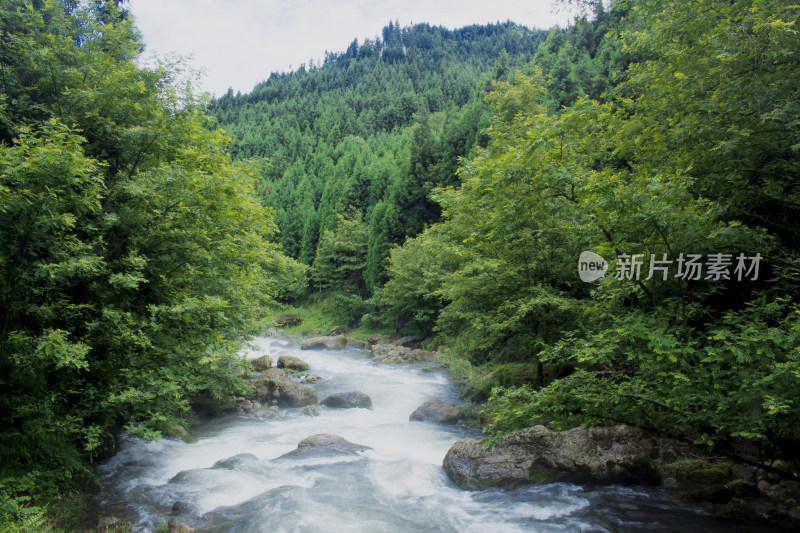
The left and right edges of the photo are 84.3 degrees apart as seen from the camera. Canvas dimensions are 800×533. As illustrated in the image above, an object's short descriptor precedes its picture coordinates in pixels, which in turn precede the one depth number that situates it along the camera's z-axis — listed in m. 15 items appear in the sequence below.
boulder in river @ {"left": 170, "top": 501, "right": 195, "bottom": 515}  8.36
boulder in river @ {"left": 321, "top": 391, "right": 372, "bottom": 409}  16.53
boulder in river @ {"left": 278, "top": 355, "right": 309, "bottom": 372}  23.36
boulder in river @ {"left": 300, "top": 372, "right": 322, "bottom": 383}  21.29
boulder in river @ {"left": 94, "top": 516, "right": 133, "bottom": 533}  7.54
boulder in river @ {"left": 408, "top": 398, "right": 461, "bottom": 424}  14.17
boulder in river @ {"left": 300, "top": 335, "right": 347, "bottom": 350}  33.44
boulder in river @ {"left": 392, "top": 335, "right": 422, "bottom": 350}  31.97
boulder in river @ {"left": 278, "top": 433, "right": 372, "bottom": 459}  11.41
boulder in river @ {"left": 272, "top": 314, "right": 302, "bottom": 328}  48.78
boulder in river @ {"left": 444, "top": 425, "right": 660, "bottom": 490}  8.73
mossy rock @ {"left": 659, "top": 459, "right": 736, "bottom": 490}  8.26
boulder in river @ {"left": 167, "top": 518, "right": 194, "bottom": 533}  7.52
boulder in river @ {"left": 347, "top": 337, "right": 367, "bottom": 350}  34.03
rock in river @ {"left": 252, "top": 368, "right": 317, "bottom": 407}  16.77
